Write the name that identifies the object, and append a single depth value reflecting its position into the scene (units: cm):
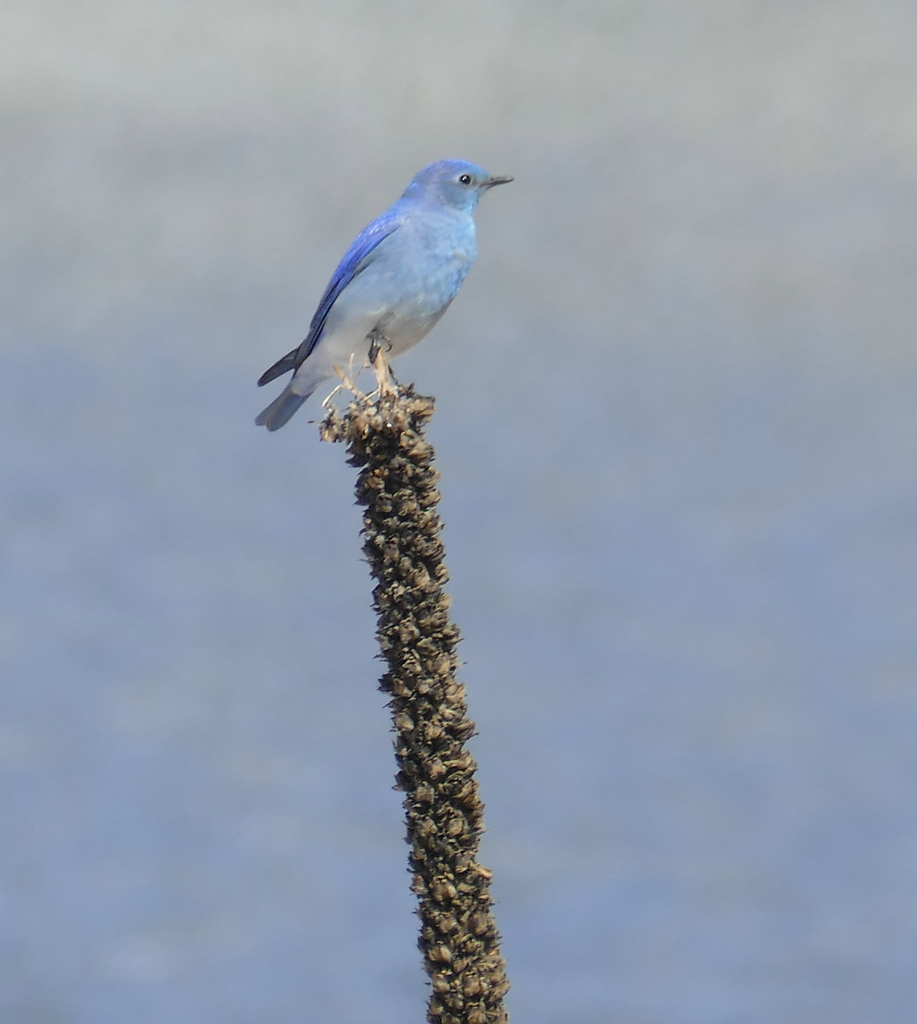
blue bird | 1073
